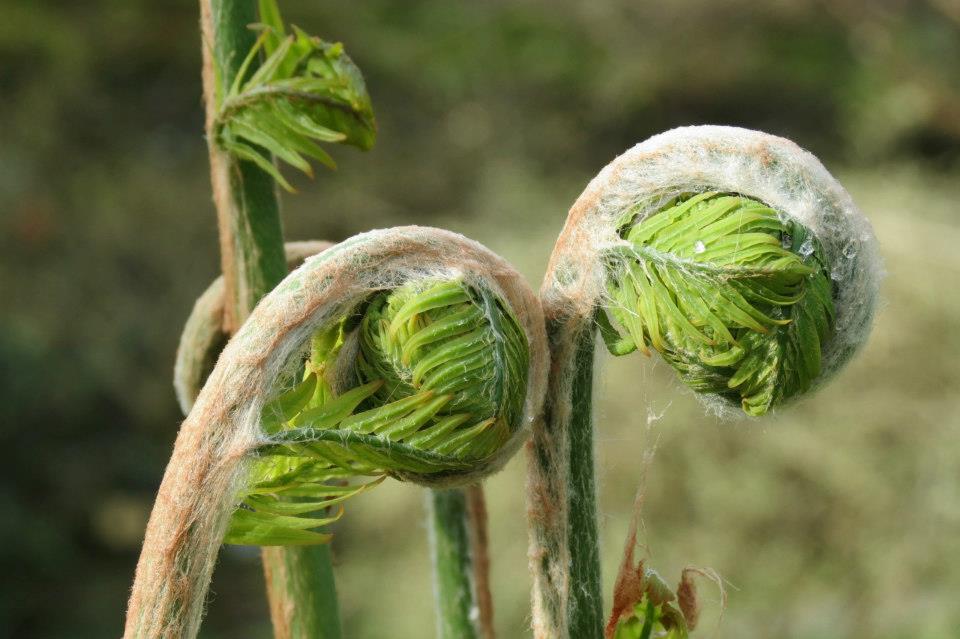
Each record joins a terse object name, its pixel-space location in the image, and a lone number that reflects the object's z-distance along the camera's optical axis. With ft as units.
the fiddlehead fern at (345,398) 1.24
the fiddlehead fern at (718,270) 1.28
